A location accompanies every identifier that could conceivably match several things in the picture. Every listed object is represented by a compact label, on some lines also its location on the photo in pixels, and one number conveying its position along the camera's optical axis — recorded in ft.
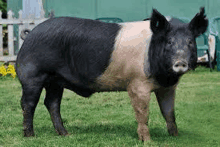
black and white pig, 21.04
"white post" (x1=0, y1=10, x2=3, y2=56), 55.69
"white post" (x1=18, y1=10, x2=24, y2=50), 55.89
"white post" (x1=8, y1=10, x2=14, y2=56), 55.84
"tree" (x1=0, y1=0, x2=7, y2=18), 87.71
